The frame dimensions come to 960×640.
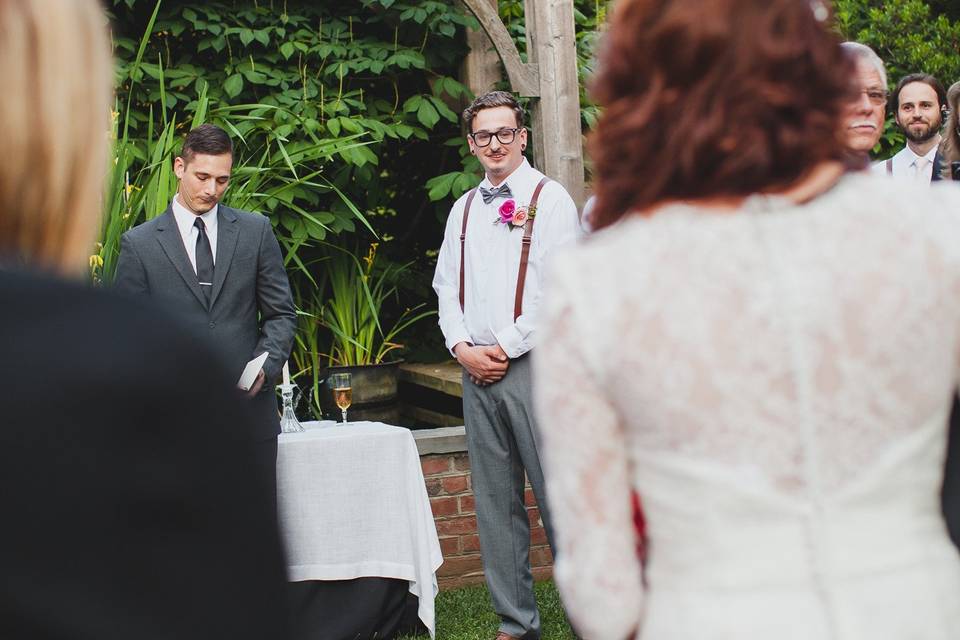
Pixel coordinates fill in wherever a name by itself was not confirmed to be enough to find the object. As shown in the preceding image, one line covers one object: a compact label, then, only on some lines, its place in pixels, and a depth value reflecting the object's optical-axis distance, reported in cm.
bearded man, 431
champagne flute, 506
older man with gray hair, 337
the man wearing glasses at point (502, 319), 451
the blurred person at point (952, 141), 361
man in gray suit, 444
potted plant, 649
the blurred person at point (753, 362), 133
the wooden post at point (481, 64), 649
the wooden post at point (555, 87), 566
